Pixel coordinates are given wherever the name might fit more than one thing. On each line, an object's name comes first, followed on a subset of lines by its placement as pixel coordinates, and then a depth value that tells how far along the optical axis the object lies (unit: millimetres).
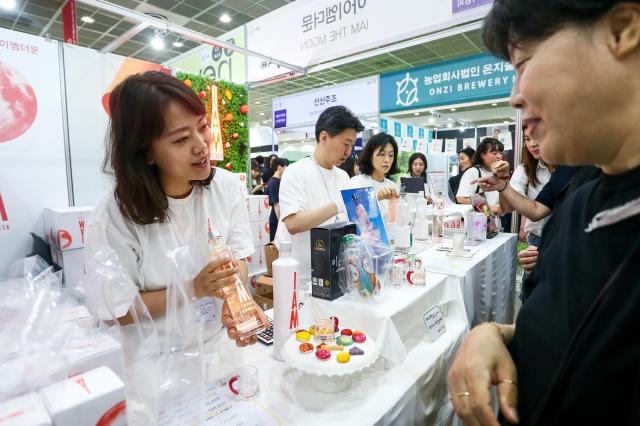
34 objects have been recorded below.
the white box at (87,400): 472
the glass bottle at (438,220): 2346
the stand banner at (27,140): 2334
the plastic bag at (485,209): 2436
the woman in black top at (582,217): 492
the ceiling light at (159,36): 2892
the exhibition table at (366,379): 864
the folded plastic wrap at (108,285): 758
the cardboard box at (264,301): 2764
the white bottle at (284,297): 1043
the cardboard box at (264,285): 3057
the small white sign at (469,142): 5366
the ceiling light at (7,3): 4181
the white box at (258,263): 3992
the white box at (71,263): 2309
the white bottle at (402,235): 1933
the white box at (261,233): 4184
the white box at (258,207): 4145
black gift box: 1209
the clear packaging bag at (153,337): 708
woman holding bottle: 1044
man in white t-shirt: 2012
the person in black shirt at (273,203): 4501
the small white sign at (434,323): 1284
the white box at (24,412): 440
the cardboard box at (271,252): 2739
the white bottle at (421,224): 2352
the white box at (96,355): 563
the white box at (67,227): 2320
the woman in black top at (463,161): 5004
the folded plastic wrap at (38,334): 516
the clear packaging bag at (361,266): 1215
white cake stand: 883
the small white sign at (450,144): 5327
